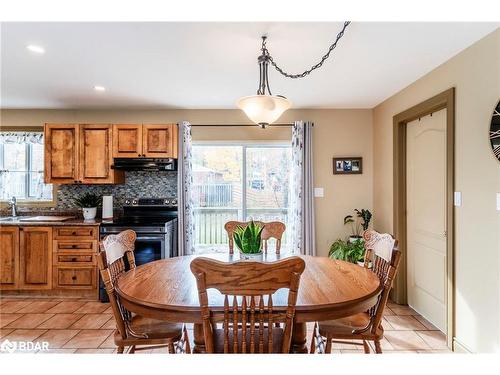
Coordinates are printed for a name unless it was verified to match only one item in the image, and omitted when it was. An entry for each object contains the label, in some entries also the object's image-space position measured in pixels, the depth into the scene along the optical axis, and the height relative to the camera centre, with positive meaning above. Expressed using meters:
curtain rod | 4.08 +0.90
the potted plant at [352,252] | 3.50 -0.76
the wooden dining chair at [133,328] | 1.64 -0.83
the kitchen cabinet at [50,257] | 3.56 -0.81
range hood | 3.79 +0.33
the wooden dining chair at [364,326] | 1.71 -0.83
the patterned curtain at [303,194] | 3.98 -0.07
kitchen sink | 3.82 -0.37
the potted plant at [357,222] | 3.99 -0.46
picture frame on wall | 4.11 +0.33
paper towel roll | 3.93 -0.23
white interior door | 2.74 -0.28
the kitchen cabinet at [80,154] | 3.86 +0.47
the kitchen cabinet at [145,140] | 3.85 +0.65
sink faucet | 4.02 -0.20
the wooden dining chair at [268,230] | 2.59 -0.36
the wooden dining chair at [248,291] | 1.20 -0.42
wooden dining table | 1.35 -0.53
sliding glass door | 4.21 +0.14
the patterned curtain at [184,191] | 3.95 -0.02
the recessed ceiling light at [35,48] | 2.31 +1.13
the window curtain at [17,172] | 4.22 +0.23
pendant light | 1.83 +0.53
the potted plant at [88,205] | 3.88 -0.20
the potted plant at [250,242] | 1.92 -0.35
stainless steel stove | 3.51 -0.54
